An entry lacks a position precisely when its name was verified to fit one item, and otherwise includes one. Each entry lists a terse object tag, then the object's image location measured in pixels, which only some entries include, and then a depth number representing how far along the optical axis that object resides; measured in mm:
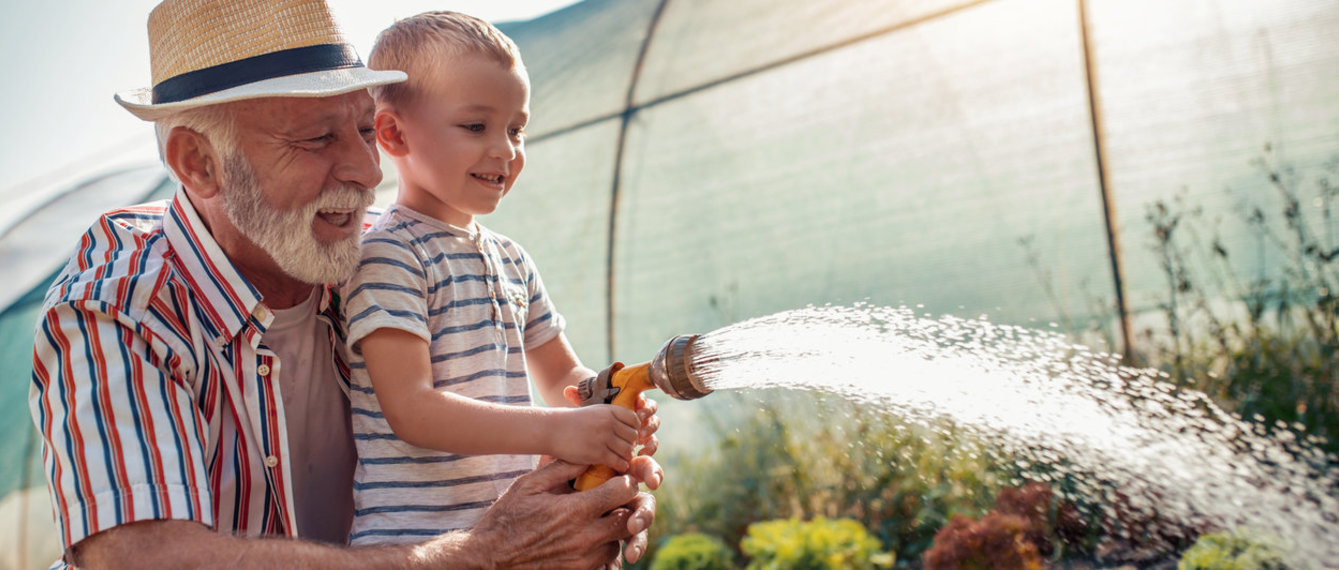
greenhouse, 4051
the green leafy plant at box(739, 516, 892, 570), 4305
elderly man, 1856
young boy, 1948
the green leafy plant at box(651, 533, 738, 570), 4703
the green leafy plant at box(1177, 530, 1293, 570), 3014
